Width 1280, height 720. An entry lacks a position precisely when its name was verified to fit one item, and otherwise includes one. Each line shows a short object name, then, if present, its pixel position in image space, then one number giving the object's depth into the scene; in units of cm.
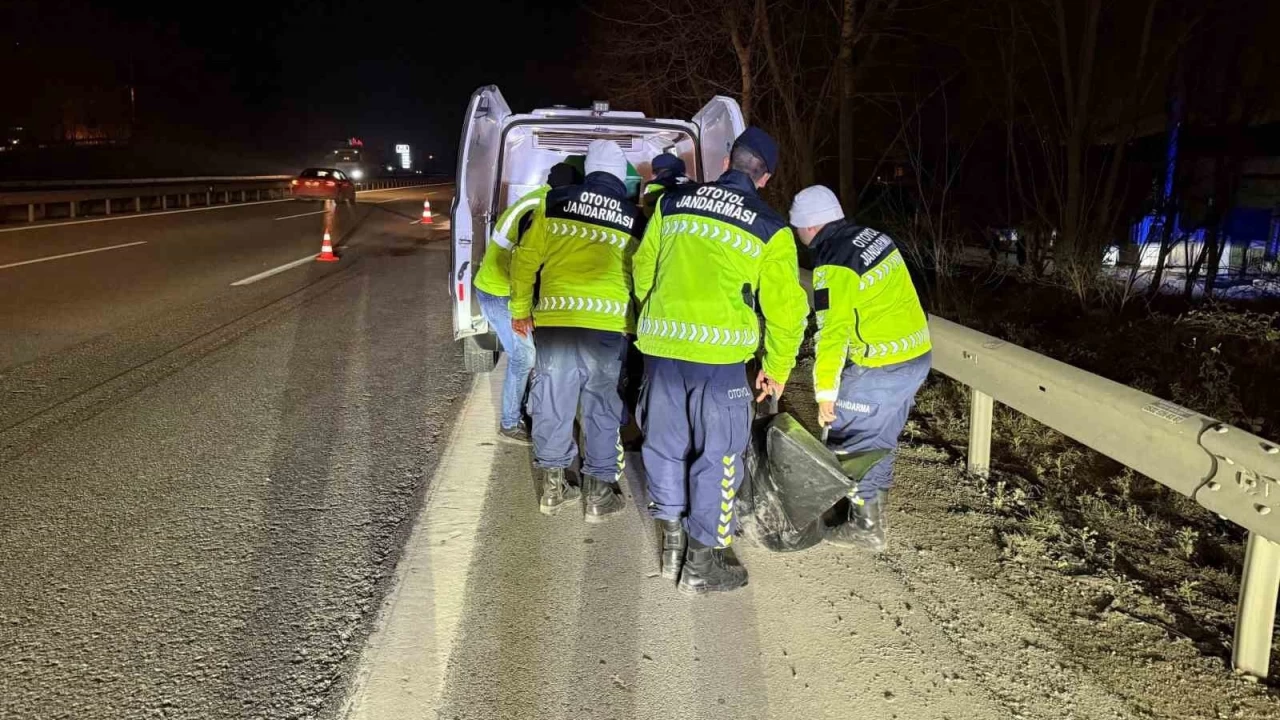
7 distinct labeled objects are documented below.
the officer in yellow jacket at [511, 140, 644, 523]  411
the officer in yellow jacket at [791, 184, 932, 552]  367
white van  588
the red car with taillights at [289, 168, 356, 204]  3127
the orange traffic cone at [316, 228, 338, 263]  1435
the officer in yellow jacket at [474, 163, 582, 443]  490
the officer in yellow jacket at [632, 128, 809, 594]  335
